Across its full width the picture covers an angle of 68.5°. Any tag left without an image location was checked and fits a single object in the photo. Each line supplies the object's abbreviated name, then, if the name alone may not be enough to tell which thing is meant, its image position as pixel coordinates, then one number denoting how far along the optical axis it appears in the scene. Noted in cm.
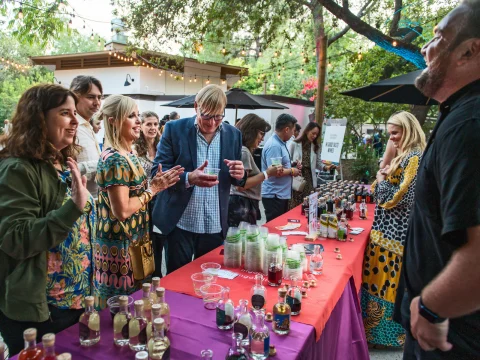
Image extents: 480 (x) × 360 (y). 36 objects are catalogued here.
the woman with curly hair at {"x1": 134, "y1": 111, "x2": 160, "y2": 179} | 379
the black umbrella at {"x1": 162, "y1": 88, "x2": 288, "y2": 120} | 614
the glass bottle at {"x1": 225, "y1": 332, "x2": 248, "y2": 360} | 125
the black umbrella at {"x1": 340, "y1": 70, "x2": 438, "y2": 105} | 431
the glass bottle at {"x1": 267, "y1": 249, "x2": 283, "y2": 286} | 190
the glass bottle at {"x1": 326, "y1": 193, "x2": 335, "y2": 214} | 321
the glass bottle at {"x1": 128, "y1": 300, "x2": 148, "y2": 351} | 127
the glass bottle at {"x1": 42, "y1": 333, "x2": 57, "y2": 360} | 105
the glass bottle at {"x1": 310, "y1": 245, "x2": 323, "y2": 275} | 213
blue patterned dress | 154
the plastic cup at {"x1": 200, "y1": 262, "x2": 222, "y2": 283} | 201
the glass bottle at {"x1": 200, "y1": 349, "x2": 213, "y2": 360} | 117
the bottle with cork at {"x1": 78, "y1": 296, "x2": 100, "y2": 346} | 129
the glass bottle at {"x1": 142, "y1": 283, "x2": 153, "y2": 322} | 141
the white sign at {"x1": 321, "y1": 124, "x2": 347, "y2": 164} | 744
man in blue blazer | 243
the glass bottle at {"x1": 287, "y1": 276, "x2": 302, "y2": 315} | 160
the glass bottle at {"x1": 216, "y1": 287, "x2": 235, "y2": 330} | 146
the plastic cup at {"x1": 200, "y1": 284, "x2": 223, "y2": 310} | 164
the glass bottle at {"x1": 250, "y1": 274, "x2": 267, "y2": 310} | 159
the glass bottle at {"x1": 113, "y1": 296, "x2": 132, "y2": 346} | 130
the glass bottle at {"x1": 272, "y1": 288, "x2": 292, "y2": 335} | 145
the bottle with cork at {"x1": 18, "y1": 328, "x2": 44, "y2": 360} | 105
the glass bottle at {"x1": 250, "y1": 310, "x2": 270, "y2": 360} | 128
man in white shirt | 269
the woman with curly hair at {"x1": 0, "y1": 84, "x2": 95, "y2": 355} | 138
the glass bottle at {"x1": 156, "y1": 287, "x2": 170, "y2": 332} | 140
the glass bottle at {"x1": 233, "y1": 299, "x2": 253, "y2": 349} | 135
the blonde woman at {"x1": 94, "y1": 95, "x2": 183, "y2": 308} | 192
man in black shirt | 97
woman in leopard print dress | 273
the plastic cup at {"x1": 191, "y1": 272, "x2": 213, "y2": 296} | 176
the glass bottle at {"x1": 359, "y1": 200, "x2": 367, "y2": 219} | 373
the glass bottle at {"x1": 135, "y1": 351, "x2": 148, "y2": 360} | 105
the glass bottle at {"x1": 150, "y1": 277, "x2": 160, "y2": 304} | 149
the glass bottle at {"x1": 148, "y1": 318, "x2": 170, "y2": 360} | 116
